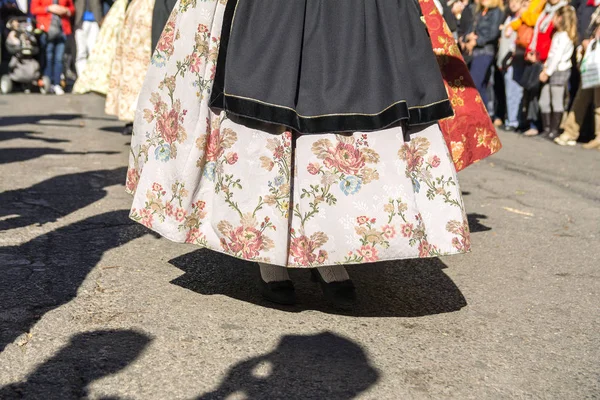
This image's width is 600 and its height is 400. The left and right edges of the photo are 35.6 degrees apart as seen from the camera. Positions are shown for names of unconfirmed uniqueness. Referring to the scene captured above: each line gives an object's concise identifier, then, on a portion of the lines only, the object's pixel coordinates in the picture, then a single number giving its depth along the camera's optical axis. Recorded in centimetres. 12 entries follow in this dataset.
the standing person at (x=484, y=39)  1201
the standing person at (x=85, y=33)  1526
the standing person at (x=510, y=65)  1164
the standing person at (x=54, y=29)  1494
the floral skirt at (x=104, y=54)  849
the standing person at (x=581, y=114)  1021
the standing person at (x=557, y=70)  1035
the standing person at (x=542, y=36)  1074
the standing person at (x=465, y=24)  1248
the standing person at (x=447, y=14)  483
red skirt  386
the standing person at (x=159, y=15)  660
